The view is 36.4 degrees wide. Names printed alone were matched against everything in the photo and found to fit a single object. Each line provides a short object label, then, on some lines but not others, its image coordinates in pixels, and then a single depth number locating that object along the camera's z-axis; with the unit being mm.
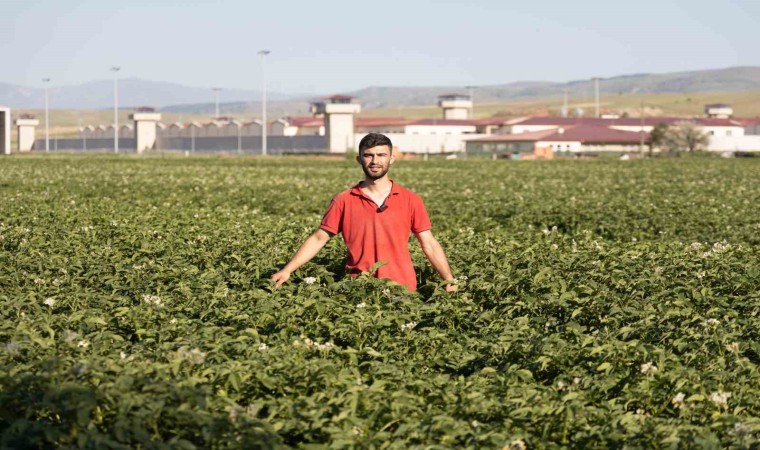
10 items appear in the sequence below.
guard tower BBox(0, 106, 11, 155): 106062
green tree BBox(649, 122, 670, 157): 131375
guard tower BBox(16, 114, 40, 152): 149125
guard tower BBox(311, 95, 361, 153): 128000
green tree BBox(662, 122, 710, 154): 131875
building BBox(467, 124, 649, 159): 133375
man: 10461
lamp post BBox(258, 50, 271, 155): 104431
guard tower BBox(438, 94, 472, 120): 195125
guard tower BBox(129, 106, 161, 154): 149625
